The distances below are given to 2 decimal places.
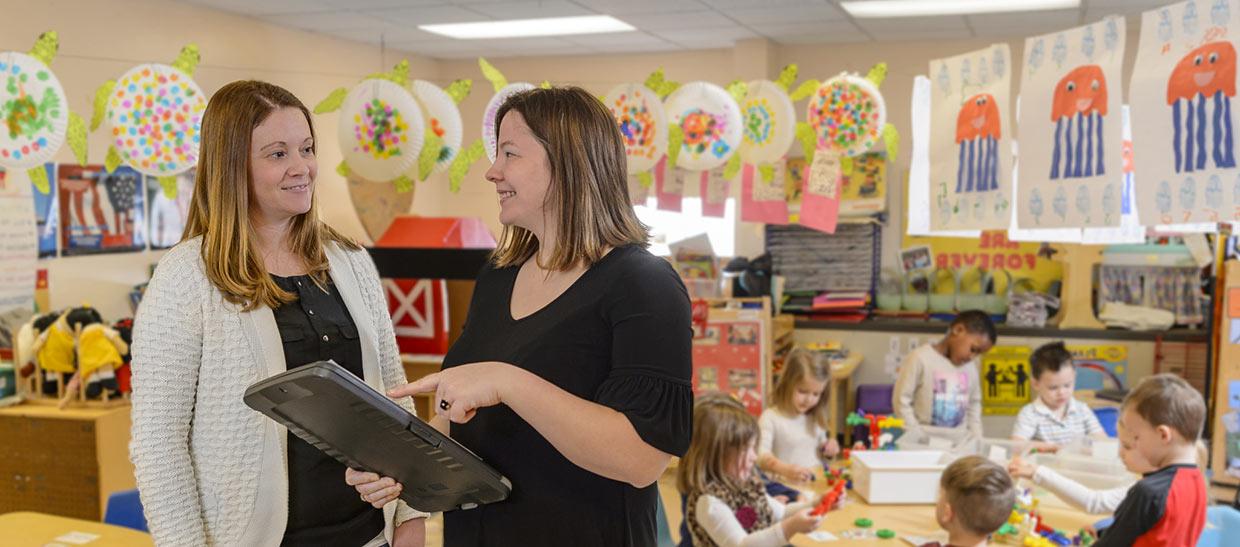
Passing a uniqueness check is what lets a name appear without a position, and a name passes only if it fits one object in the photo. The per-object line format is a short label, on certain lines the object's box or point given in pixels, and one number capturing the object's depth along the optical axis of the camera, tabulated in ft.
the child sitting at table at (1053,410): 12.94
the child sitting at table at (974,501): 8.08
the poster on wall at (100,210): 14.89
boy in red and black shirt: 7.72
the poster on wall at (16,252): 13.92
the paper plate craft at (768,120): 12.48
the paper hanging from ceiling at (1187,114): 7.04
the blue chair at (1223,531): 8.74
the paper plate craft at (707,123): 12.07
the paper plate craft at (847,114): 12.44
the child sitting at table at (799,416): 11.69
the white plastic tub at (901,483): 9.90
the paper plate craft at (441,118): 12.09
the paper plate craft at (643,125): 11.75
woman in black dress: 3.68
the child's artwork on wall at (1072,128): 8.23
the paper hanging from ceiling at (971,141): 9.80
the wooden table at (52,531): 7.77
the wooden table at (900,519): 9.19
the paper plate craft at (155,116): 9.89
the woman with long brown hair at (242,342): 4.68
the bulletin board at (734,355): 14.08
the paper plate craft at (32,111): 8.97
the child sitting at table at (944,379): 14.07
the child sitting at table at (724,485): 8.55
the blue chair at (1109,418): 14.83
